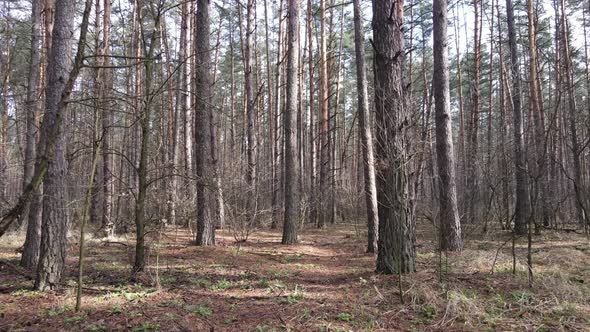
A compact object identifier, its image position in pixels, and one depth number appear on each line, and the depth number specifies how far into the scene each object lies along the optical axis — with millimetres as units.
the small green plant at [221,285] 5322
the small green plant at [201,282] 5434
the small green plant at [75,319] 3832
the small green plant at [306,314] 4073
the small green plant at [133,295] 4656
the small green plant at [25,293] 4695
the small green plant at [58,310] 4031
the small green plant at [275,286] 5270
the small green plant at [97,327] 3608
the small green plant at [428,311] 4179
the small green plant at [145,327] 3596
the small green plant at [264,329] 3662
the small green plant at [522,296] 4501
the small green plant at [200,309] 4166
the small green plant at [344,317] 4030
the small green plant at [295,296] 4699
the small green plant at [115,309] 4109
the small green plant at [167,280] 5441
